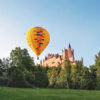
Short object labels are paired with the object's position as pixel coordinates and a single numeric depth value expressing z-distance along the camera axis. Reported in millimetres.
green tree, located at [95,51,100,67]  35425
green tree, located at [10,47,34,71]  42688
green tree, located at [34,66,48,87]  36941
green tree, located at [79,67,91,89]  33906
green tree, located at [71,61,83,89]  34325
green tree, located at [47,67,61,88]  36081
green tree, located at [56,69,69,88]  34709
